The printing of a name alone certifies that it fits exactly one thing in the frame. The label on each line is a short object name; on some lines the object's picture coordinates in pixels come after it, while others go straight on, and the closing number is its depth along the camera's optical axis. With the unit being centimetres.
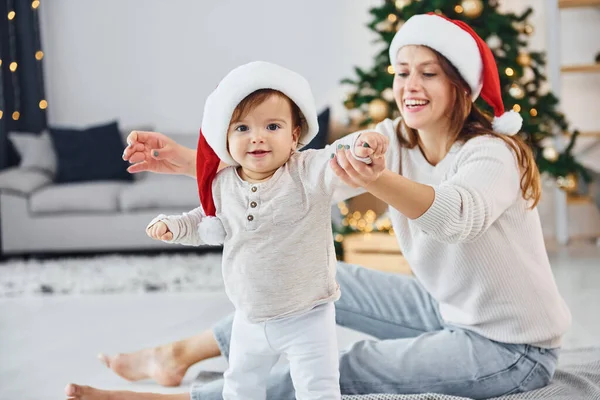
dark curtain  529
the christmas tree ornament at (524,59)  408
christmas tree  388
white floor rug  371
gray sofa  465
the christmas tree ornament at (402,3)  392
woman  171
